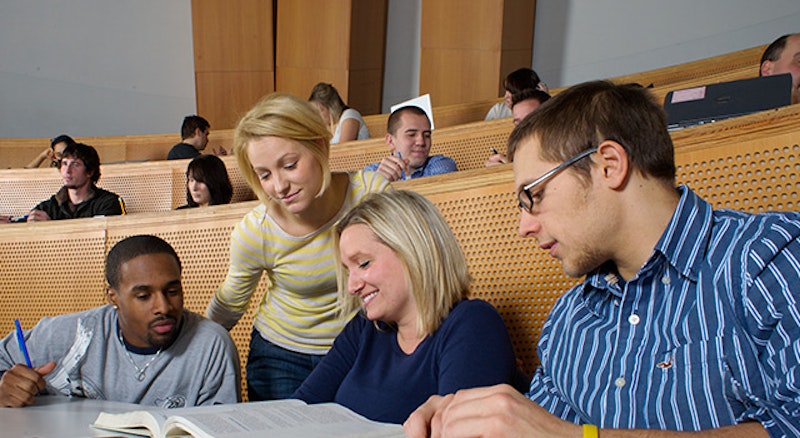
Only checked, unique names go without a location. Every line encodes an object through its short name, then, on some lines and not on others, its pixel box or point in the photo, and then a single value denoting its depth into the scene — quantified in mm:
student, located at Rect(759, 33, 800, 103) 2957
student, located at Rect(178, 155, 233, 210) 3924
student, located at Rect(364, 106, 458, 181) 3445
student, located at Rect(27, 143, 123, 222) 3955
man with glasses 819
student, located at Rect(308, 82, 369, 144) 4770
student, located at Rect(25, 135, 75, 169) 5250
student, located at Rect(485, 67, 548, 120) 4172
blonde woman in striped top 1762
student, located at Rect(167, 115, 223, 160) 5566
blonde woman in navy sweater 1319
